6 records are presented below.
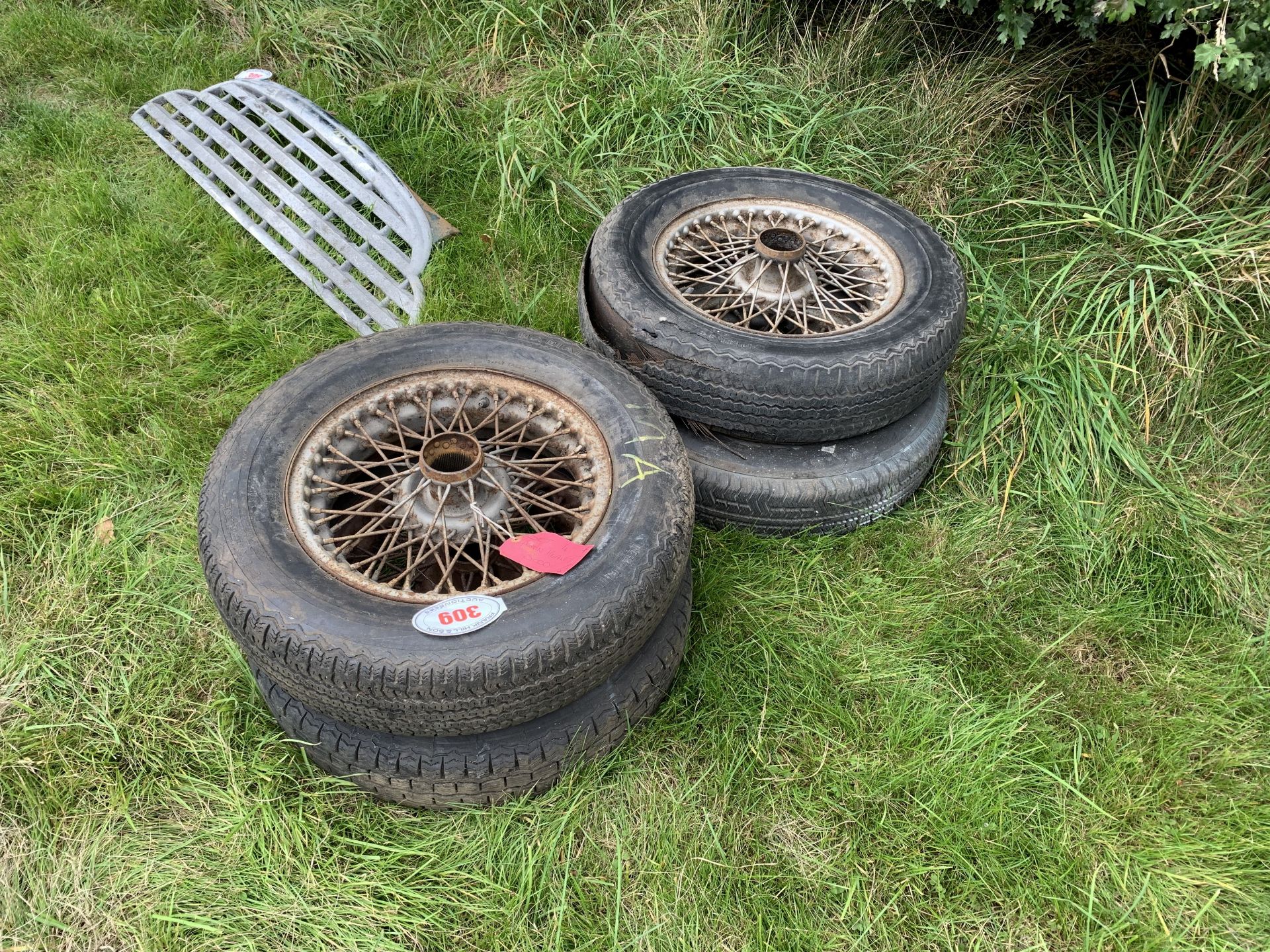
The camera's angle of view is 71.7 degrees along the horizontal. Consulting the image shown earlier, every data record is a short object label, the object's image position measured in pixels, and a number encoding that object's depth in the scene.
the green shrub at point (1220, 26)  3.14
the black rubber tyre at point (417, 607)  2.02
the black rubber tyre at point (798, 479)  2.99
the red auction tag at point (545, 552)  2.21
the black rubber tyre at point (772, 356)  2.79
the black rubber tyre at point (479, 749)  2.23
